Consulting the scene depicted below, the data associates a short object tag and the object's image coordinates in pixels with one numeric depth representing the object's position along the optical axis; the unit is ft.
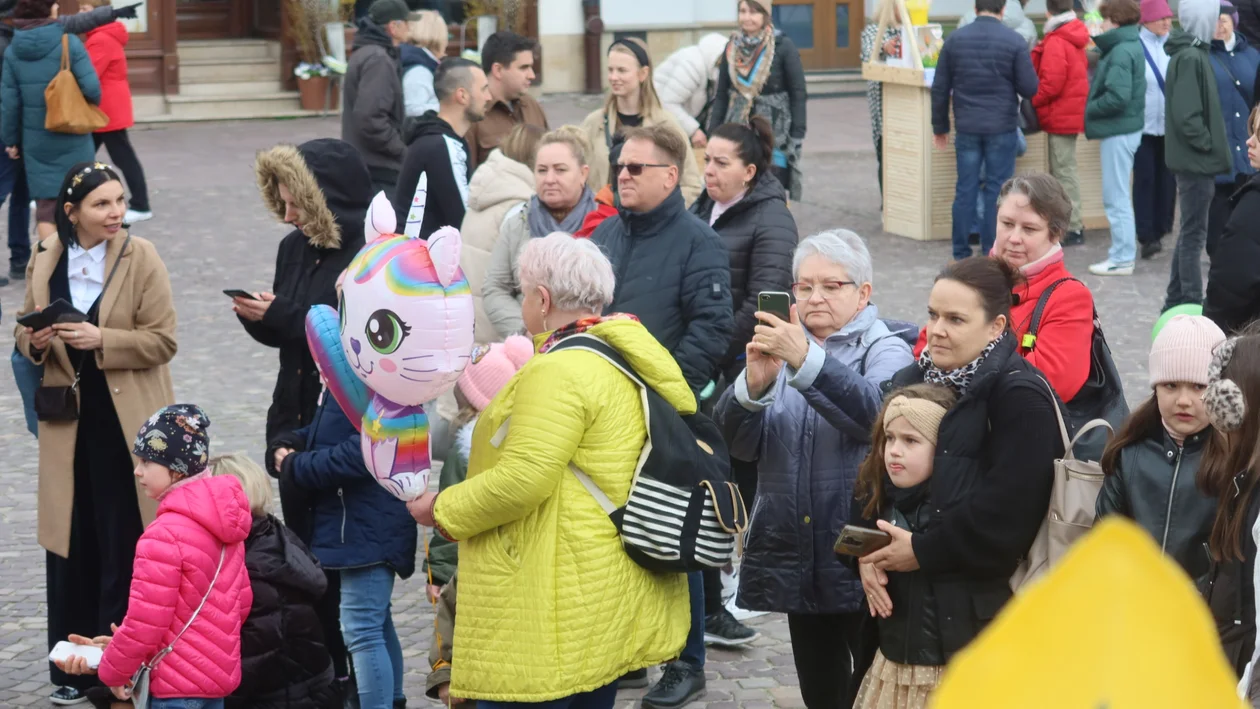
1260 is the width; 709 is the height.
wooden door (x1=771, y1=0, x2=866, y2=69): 77.05
